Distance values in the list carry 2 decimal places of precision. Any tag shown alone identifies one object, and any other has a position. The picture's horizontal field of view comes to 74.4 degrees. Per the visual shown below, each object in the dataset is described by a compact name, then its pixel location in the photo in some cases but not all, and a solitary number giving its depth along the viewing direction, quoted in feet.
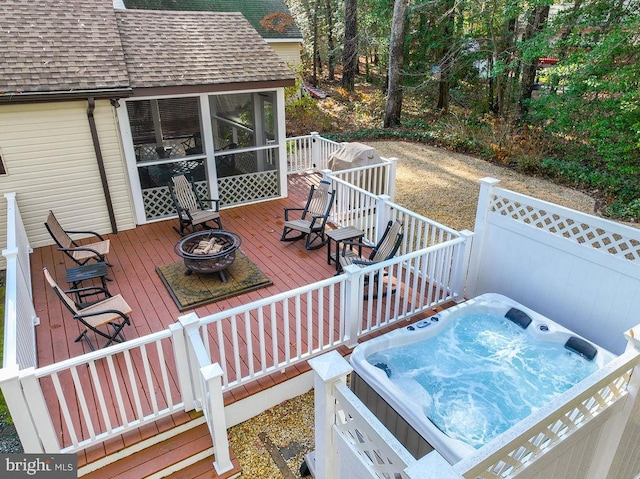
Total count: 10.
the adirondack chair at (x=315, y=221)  22.53
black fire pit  18.16
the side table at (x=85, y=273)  17.37
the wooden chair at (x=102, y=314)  13.88
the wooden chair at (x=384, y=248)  18.07
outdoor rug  18.06
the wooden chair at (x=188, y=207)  23.20
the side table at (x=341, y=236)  20.36
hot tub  12.98
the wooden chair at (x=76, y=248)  19.02
